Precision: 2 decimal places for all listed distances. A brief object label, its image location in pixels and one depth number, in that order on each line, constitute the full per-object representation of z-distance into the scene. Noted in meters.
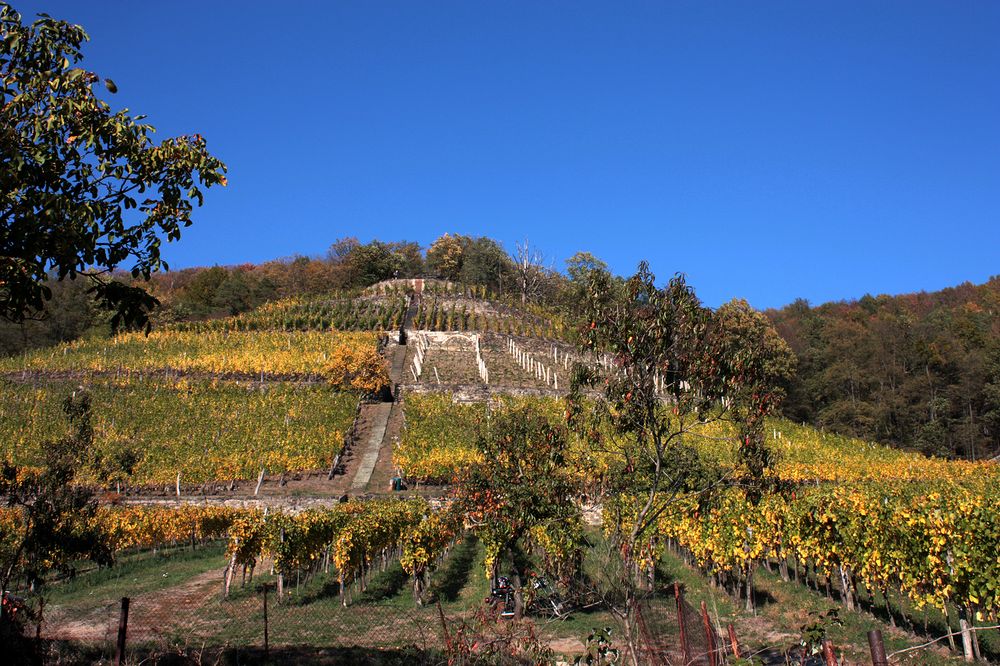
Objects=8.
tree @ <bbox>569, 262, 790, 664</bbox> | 9.12
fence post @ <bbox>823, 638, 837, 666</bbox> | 6.55
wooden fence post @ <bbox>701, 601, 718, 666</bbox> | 7.71
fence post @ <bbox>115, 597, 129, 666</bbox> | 8.28
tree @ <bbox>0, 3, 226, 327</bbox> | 6.80
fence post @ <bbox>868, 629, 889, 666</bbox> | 5.66
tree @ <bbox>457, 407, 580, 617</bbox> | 12.70
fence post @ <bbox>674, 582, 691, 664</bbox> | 8.41
